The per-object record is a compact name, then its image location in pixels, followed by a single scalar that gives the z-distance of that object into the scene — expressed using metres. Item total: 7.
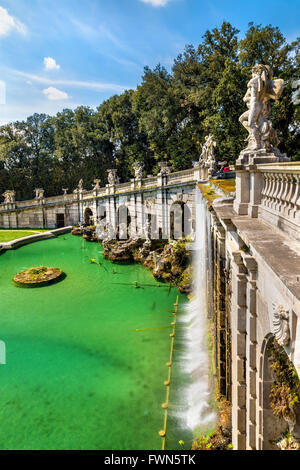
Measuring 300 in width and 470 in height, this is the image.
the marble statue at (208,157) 18.33
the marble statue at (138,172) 26.64
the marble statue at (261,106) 6.90
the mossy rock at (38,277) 20.00
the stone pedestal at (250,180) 5.57
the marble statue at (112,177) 30.70
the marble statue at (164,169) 24.08
